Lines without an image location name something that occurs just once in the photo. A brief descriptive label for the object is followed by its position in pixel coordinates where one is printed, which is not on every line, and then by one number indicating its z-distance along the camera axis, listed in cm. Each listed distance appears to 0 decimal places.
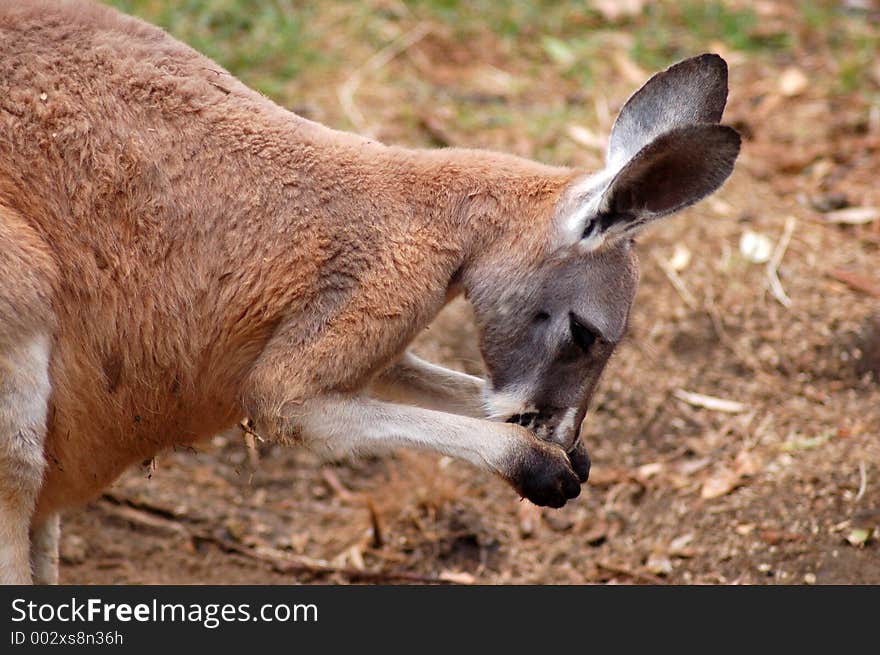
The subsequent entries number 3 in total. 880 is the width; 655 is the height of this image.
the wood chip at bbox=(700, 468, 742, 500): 1075
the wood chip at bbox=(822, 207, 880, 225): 1340
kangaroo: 745
